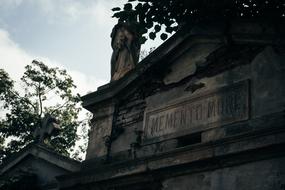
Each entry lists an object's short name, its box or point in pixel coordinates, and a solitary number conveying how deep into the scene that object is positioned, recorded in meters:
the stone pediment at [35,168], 10.23
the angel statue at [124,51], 10.31
